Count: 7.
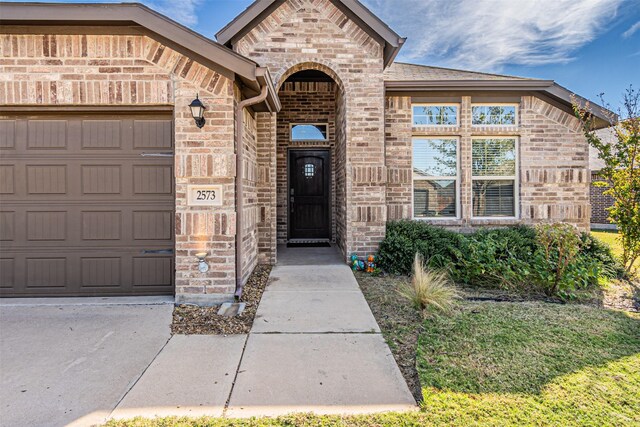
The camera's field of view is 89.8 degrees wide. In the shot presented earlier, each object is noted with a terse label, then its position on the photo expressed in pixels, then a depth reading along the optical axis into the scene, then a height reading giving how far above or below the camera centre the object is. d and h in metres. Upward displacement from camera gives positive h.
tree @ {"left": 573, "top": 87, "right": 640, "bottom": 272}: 5.53 +0.54
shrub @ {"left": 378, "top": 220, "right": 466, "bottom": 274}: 5.62 -0.75
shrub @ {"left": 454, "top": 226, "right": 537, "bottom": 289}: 4.93 -0.89
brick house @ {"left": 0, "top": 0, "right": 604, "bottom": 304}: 3.93 +0.68
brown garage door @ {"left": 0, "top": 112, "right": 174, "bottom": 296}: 4.18 +0.04
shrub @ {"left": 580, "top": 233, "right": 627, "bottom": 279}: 5.58 -0.90
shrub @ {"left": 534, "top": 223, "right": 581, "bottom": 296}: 4.54 -0.78
